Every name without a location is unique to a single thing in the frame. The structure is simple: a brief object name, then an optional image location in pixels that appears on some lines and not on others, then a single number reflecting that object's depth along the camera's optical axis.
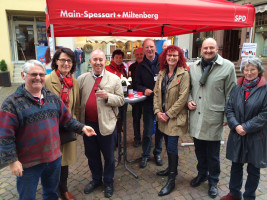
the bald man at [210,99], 2.62
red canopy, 2.78
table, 3.16
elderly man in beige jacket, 2.61
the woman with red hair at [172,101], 2.84
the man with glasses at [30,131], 1.73
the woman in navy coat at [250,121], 2.29
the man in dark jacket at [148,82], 3.52
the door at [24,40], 12.41
